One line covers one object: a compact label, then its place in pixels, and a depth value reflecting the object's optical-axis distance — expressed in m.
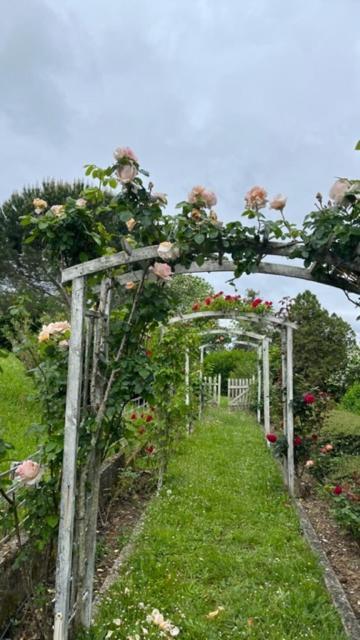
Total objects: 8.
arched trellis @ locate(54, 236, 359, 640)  2.12
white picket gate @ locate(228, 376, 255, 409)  13.20
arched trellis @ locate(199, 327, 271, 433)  7.65
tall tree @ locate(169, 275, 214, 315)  19.22
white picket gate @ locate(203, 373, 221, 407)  10.20
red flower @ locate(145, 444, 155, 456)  5.17
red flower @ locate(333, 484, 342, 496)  3.91
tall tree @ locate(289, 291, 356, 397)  10.61
